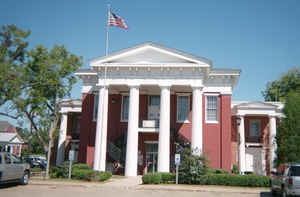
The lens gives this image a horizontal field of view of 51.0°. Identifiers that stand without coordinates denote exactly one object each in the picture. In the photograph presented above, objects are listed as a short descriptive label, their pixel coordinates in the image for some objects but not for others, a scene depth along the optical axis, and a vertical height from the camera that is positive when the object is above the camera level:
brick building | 26.50 +3.04
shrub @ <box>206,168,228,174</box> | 24.03 -1.80
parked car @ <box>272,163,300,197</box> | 13.02 -1.33
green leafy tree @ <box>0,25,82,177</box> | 25.14 +5.04
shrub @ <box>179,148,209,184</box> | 20.50 -1.36
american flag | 25.80 +10.04
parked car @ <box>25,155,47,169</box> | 38.75 -2.54
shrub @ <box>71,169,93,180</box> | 21.73 -2.08
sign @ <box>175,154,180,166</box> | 20.06 -0.80
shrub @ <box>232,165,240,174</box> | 28.18 -1.93
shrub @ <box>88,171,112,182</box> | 21.62 -2.17
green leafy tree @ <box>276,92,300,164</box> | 22.70 +1.21
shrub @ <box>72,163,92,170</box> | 24.50 -1.79
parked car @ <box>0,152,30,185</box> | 15.94 -1.43
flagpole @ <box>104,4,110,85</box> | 26.14 +8.35
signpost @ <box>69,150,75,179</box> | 21.64 -0.84
